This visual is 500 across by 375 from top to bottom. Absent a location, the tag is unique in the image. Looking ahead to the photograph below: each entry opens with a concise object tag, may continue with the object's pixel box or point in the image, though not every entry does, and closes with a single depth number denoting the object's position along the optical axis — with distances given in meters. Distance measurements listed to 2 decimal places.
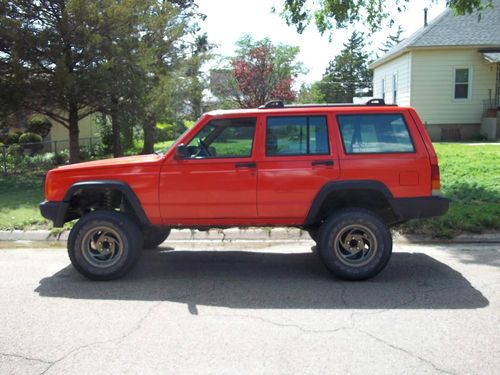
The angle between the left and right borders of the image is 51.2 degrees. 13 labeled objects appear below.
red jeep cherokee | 5.80
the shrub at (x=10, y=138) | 25.93
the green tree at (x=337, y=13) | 12.28
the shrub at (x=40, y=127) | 26.64
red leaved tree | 27.97
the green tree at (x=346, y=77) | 65.38
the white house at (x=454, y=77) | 22.55
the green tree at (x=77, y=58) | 13.40
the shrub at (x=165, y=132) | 23.77
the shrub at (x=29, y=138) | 25.02
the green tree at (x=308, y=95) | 36.16
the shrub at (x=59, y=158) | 18.67
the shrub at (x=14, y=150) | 17.68
